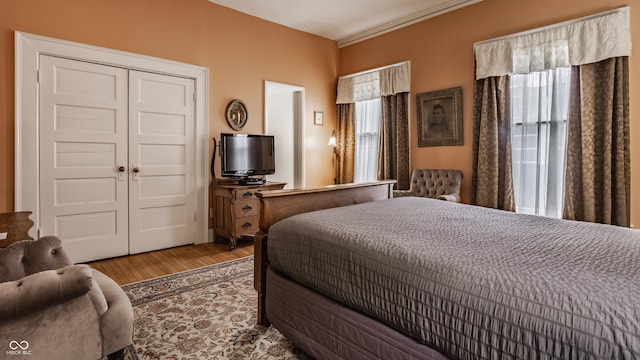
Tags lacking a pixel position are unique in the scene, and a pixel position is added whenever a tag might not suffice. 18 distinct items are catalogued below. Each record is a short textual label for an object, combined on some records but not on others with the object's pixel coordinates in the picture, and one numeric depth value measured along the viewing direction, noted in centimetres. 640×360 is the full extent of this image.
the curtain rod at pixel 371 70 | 476
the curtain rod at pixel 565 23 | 304
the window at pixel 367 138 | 522
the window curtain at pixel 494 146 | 379
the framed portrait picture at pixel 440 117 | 424
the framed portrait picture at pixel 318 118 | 546
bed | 94
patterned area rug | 190
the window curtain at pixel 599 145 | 308
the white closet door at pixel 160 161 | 375
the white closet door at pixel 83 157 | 326
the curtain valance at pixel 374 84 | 474
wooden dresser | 395
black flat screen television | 414
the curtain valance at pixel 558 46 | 305
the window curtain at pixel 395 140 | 478
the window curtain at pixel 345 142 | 552
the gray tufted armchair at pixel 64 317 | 108
